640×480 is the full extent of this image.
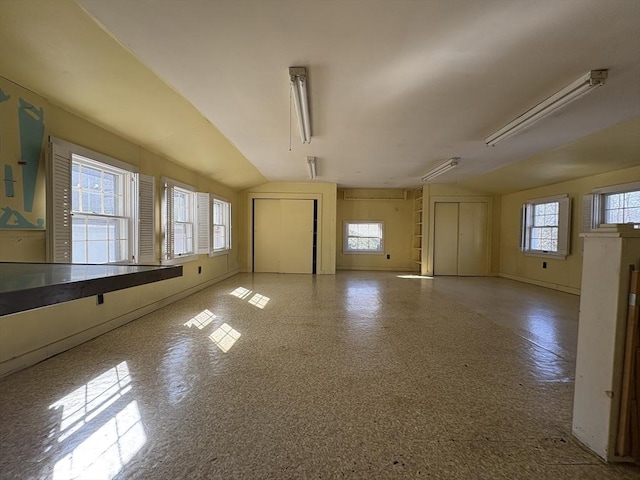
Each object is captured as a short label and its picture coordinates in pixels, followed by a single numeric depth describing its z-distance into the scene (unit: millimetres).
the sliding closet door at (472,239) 8438
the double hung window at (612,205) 4922
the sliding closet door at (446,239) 8477
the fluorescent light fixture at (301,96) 2582
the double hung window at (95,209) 2713
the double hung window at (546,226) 6191
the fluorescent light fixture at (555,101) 2537
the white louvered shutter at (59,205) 2658
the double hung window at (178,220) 4594
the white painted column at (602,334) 1494
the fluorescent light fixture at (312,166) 5664
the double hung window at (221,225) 6871
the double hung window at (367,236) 9539
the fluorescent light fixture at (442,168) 5598
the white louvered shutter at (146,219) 3951
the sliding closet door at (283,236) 8516
